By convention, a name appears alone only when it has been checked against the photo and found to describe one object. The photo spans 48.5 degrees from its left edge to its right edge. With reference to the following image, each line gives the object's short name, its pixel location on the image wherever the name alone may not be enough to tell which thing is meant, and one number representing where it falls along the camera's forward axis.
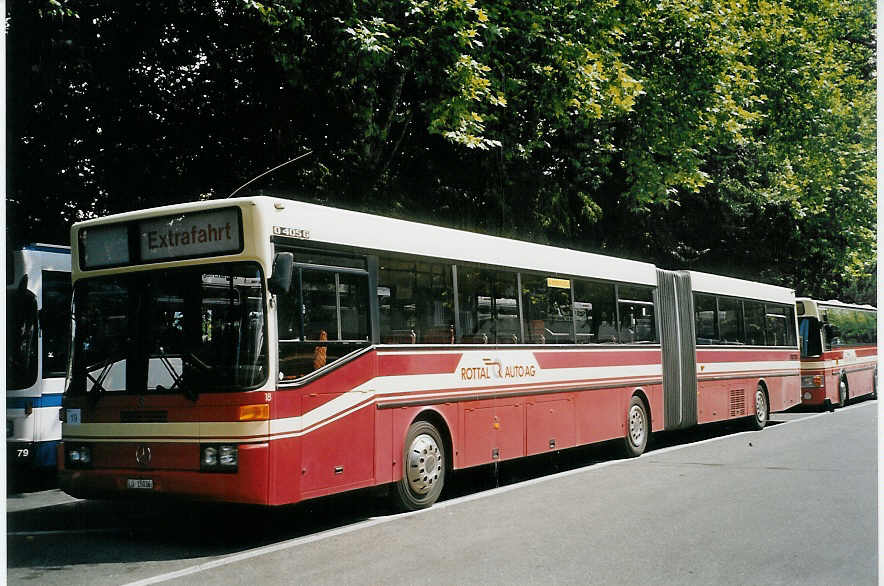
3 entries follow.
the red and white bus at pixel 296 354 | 8.23
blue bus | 12.30
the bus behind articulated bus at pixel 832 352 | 26.27
